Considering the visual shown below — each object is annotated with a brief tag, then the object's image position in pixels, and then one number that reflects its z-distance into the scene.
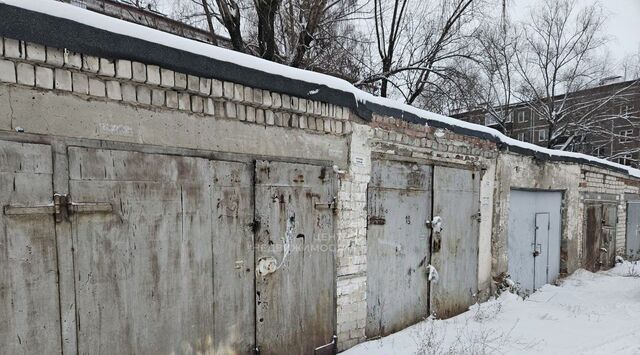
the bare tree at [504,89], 18.08
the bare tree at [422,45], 10.55
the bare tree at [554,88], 19.64
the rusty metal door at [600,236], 8.49
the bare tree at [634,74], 19.77
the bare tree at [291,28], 7.52
